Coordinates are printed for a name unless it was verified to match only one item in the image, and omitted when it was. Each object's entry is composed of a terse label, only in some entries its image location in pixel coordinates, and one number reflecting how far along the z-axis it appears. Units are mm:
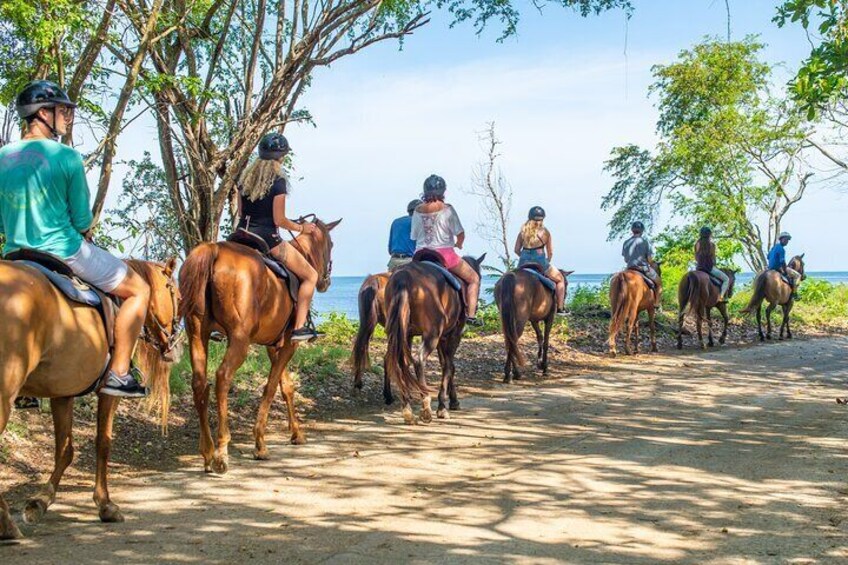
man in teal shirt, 5379
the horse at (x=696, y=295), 19844
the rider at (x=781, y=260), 23078
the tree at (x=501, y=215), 24247
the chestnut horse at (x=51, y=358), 4859
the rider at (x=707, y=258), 20562
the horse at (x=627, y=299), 17375
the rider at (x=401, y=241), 13297
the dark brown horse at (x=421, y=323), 9711
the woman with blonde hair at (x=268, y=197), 8055
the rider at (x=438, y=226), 10586
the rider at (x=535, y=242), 14453
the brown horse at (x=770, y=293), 22203
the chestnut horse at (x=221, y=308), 7375
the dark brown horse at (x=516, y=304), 13531
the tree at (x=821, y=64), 11422
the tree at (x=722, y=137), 31062
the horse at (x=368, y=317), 11312
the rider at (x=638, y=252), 18422
